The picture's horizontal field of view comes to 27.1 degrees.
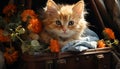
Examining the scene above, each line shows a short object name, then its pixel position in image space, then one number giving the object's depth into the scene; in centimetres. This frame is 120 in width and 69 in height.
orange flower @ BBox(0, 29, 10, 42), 129
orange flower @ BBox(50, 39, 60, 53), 123
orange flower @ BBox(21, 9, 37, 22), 128
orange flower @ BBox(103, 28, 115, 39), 141
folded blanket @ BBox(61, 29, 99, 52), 127
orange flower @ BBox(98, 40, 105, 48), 136
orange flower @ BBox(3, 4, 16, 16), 139
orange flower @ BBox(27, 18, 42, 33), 126
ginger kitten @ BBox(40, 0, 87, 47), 129
